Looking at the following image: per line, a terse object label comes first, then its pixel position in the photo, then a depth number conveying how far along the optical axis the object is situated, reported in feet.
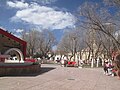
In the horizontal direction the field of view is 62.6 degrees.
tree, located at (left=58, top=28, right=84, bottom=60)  83.88
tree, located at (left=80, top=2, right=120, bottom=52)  30.43
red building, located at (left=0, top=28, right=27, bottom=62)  38.94
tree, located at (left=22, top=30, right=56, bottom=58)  97.39
